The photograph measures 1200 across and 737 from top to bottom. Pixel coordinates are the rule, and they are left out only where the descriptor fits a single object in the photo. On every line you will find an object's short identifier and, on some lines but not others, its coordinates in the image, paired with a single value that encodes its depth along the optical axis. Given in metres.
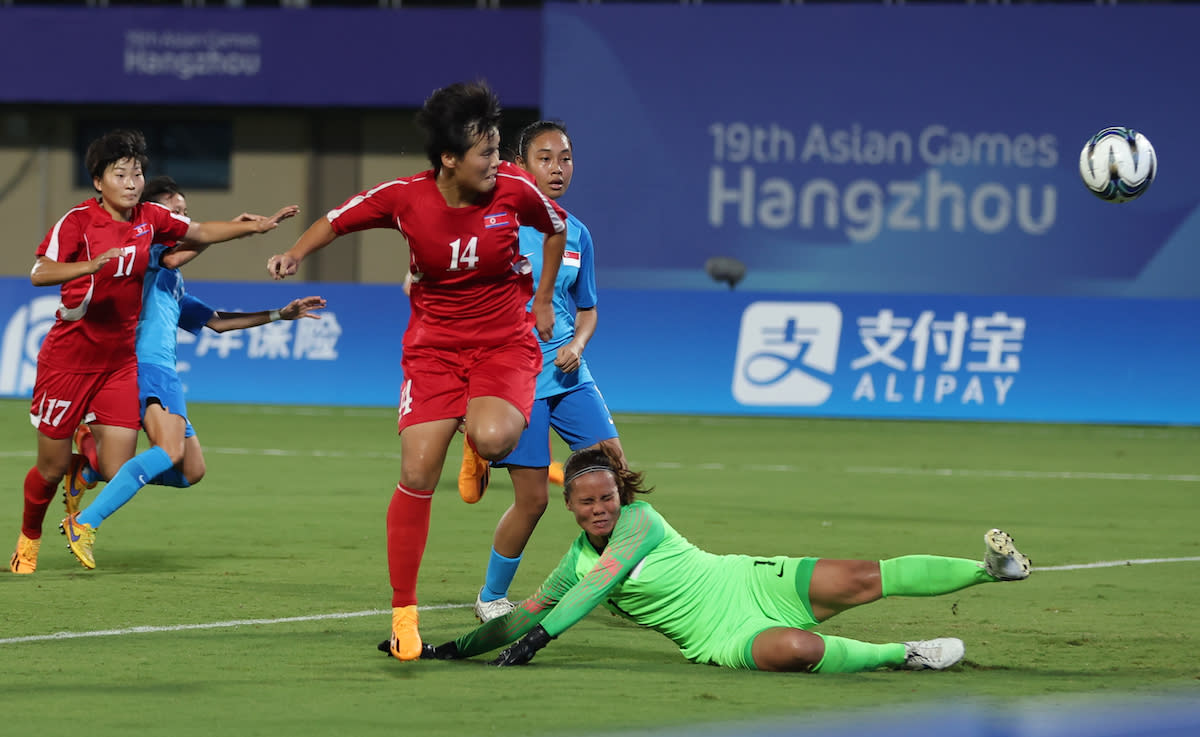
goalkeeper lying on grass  14.91
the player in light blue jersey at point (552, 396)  17.73
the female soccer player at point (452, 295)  15.37
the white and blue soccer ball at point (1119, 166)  27.23
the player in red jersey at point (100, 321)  20.27
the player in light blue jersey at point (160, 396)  20.78
